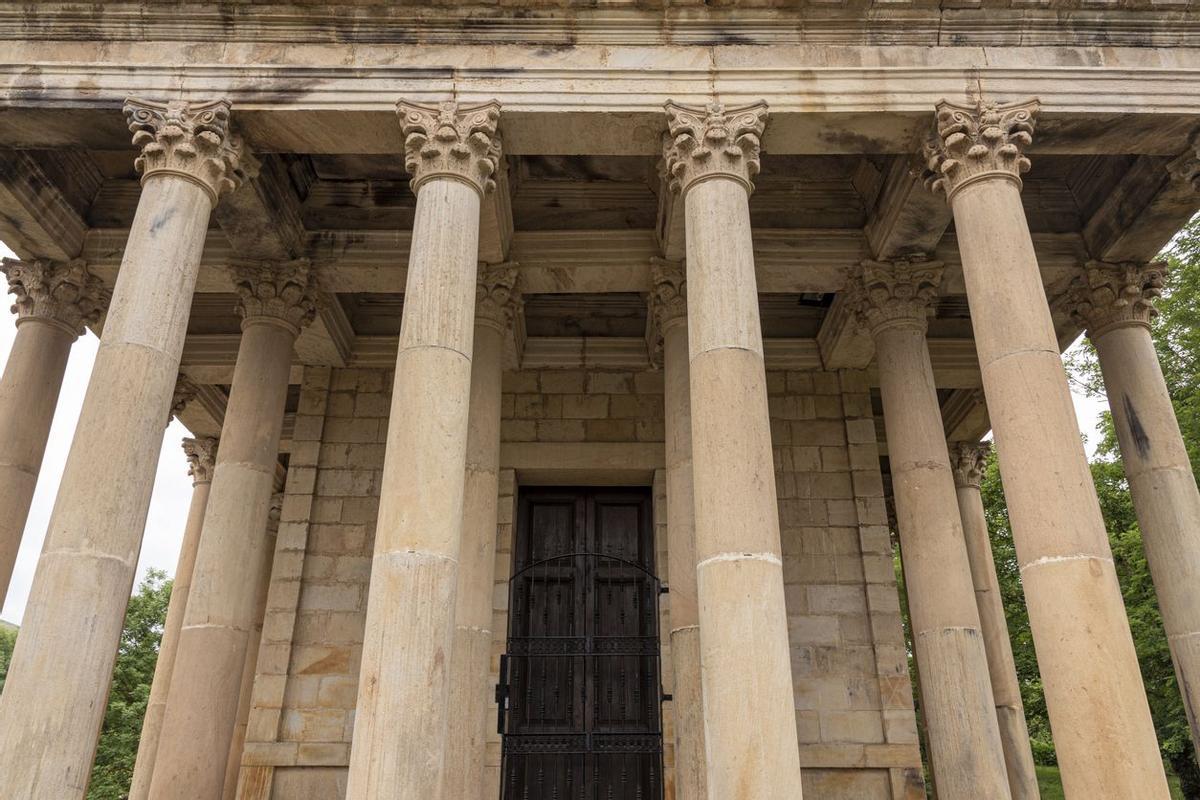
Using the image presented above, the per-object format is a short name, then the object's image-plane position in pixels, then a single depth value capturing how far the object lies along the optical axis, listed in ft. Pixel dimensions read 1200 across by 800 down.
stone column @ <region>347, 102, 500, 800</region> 26.78
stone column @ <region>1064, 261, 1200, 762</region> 40.93
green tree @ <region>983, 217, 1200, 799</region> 73.05
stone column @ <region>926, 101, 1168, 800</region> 27.45
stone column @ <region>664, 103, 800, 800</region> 26.94
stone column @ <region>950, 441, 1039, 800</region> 53.42
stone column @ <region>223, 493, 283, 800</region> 52.06
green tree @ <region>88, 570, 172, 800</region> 106.32
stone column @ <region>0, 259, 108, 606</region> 43.55
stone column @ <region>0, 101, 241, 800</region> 27.61
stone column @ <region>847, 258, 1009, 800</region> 37.81
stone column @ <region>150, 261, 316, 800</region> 38.42
